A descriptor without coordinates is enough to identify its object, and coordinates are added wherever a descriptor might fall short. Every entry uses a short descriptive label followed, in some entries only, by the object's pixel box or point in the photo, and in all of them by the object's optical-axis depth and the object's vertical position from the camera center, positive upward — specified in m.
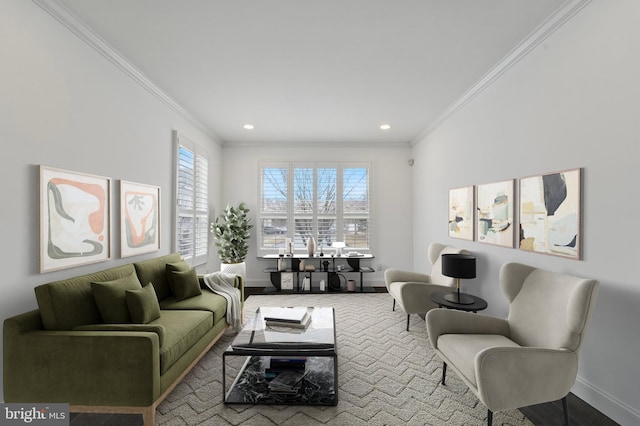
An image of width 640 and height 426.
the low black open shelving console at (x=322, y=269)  5.72 -1.06
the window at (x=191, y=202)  4.37 +0.21
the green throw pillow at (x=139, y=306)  2.39 -0.75
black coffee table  2.29 -1.37
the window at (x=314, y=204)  6.17 +0.24
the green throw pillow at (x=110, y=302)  2.33 -0.70
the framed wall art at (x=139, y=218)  3.13 -0.04
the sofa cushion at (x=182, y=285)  3.34 -0.80
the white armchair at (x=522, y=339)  1.84 -0.90
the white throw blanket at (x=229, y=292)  3.50 -0.95
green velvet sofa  1.92 -0.96
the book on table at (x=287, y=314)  2.77 -0.98
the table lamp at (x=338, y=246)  5.76 -0.59
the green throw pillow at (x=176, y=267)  3.43 -0.61
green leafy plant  5.30 -0.39
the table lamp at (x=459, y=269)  3.15 -0.57
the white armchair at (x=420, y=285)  3.66 -0.92
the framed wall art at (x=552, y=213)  2.31 +0.03
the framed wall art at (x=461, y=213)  3.88 +0.05
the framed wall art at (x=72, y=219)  2.25 -0.04
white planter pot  5.19 -0.93
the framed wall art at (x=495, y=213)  3.08 +0.04
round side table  2.95 -0.91
